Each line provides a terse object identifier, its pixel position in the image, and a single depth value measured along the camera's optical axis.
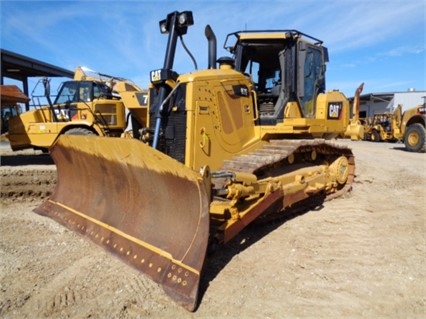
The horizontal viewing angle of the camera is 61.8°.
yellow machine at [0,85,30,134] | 11.51
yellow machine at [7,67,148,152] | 9.74
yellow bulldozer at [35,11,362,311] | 3.37
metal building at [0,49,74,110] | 22.53
